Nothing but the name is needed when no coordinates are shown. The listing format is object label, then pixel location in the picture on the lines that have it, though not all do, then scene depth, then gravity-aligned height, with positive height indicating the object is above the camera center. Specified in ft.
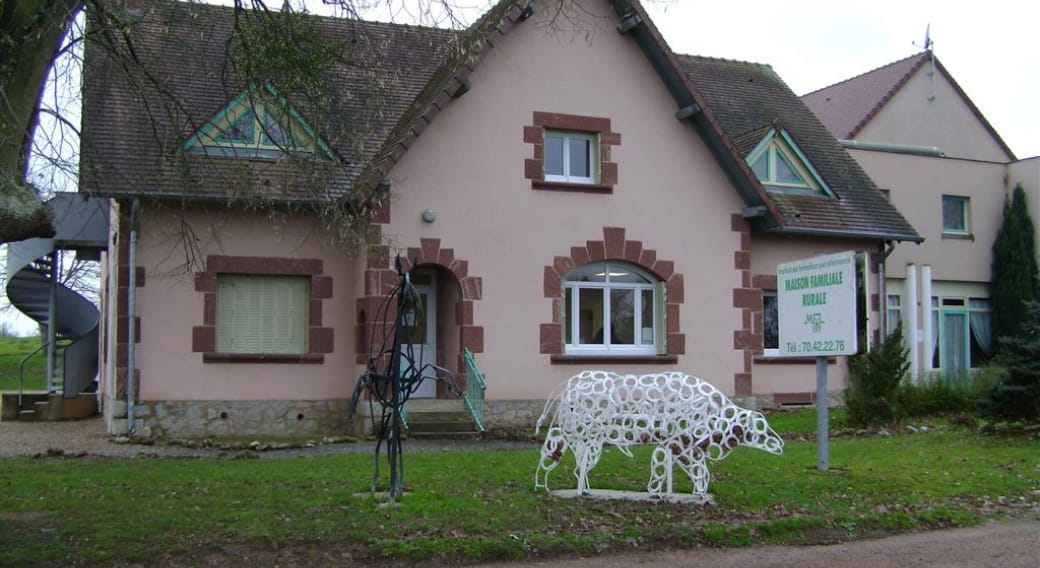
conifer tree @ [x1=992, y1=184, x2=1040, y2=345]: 87.40 +5.51
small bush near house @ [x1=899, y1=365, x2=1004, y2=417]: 57.47 -3.58
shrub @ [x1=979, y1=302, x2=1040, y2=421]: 47.75 -2.39
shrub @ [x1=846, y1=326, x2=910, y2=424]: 55.06 -2.81
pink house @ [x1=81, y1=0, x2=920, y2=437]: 55.26 +5.00
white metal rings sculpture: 31.96 -2.94
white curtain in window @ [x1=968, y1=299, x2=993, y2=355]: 90.07 +0.50
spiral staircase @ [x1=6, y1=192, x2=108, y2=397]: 66.28 +3.02
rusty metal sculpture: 31.01 -1.47
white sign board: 36.06 +0.94
